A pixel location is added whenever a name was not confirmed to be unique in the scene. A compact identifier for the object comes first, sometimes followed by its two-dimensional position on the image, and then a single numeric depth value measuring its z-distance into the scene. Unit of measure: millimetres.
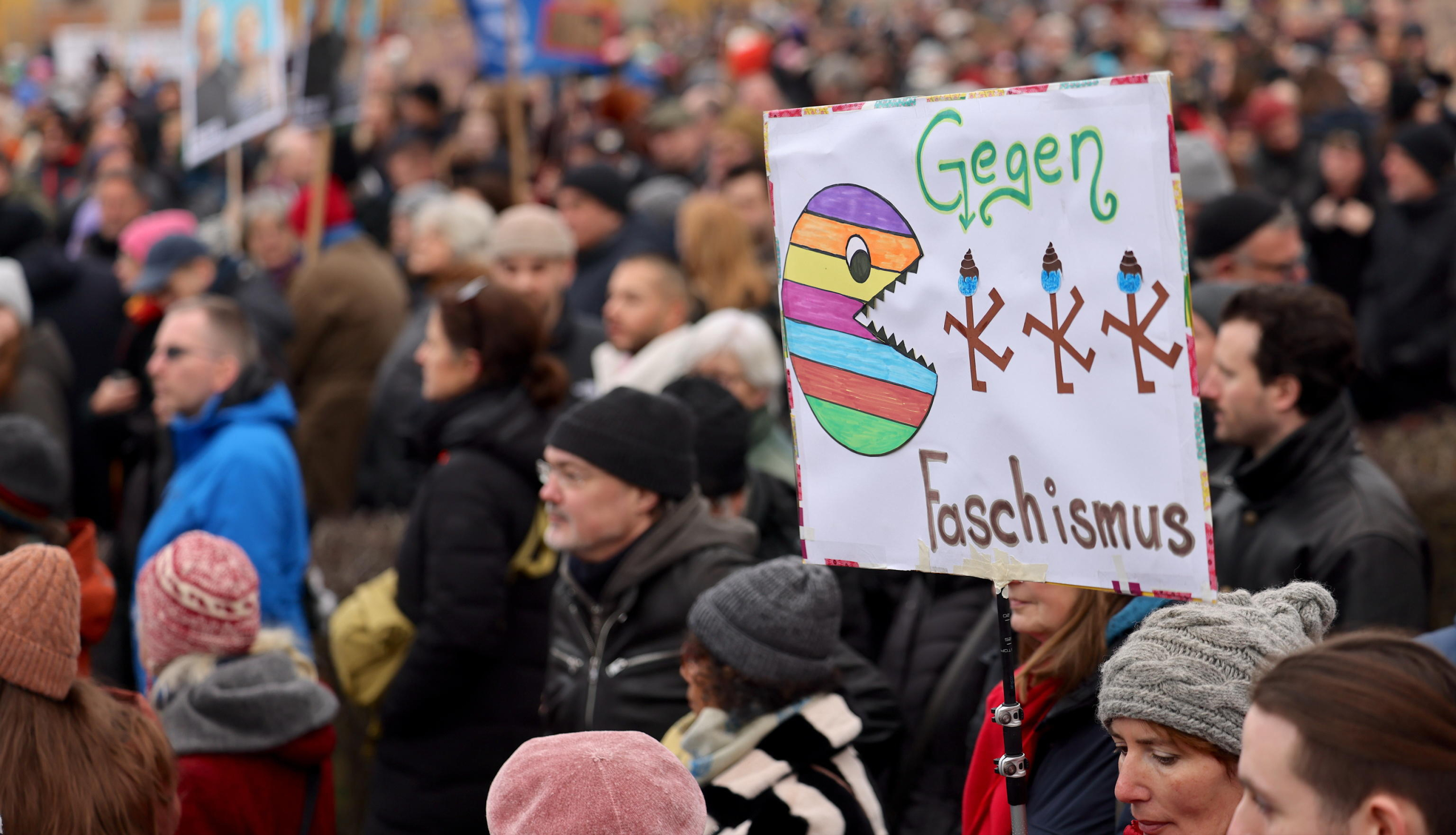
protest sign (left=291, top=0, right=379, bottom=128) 17406
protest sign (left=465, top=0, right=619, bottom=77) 20531
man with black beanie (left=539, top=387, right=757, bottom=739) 7223
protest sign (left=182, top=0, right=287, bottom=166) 16047
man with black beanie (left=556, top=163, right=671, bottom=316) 15391
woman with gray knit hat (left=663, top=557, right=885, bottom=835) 6004
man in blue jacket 9461
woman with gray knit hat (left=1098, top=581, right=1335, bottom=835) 4645
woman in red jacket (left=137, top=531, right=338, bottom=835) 6617
